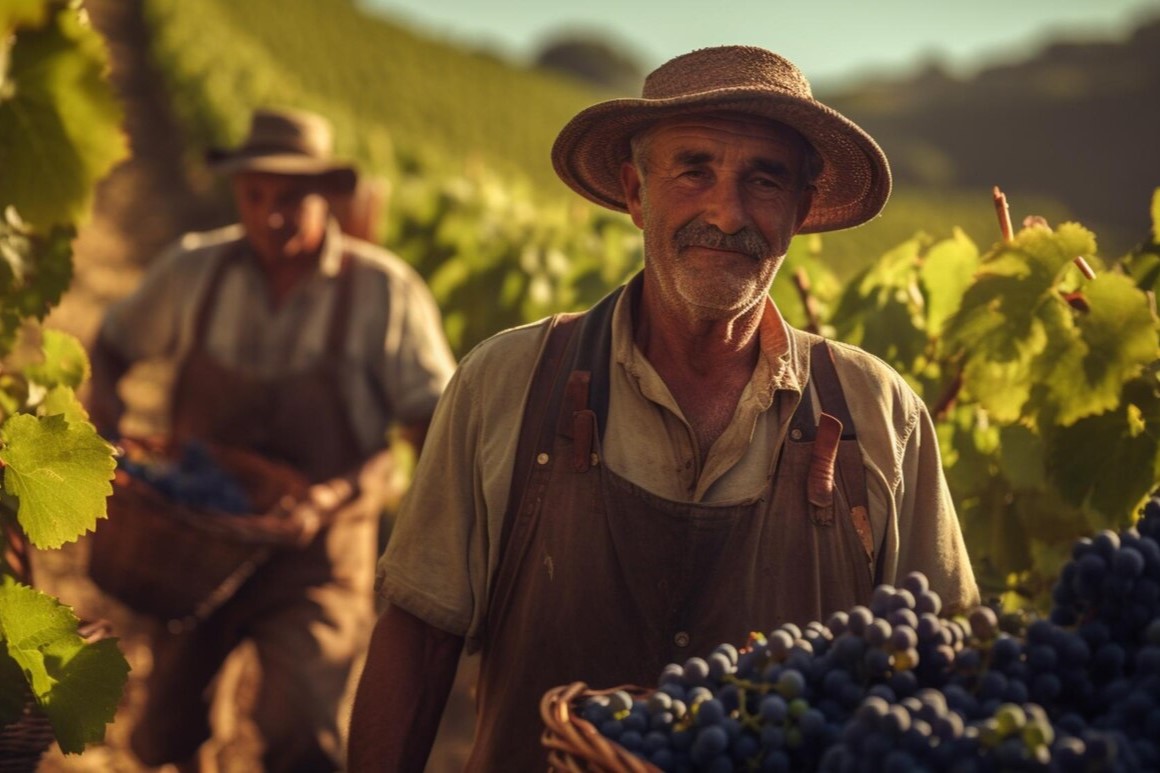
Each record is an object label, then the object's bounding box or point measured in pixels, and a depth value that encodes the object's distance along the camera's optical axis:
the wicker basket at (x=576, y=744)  1.97
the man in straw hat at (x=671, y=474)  2.80
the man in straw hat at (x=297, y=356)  5.37
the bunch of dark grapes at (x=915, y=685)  1.87
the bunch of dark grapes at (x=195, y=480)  5.09
